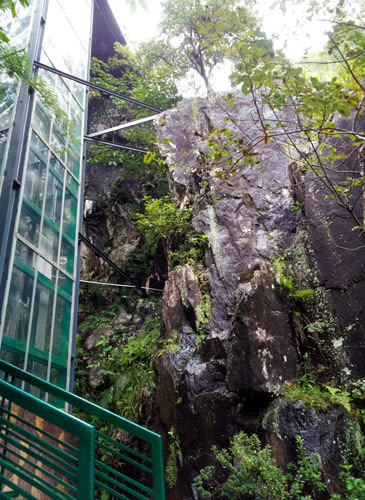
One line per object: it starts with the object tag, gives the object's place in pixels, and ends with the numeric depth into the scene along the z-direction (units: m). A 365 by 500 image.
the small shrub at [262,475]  4.57
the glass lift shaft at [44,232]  3.15
